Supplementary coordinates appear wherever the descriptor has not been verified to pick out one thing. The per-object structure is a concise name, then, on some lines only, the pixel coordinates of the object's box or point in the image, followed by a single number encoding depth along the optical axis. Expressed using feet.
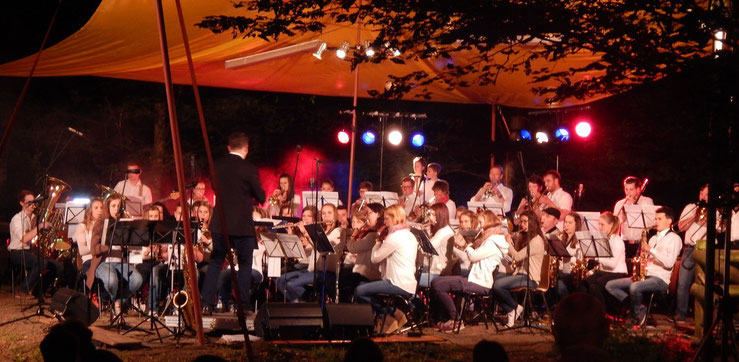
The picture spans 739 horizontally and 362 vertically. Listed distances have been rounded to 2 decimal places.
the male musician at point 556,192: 49.78
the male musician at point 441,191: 48.11
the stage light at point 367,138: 59.00
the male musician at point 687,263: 41.86
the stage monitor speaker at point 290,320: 32.40
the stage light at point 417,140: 59.24
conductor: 33.35
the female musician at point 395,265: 37.78
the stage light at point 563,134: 54.49
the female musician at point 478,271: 39.29
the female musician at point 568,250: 43.37
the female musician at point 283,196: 50.14
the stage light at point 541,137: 55.11
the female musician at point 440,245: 41.63
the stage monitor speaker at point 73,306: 34.71
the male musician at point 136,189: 51.52
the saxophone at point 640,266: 43.01
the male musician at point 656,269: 41.63
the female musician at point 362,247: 40.37
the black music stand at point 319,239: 36.45
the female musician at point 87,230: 41.78
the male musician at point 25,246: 47.94
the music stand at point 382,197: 46.85
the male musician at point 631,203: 46.60
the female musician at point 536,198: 49.03
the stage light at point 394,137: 60.03
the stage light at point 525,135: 55.42
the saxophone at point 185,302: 33.70
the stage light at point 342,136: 59.06
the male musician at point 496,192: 51.11
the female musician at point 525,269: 40.11
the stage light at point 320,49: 45.16
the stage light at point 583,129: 53.67
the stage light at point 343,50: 46.16
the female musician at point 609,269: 43.19
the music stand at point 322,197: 47.19
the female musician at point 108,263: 39.99
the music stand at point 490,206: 45.24
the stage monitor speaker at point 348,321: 32.78
